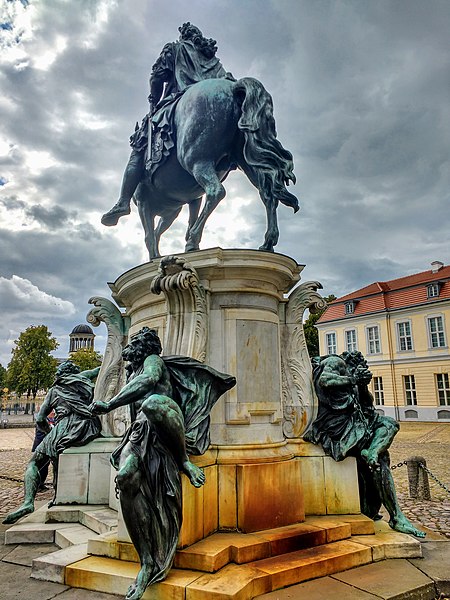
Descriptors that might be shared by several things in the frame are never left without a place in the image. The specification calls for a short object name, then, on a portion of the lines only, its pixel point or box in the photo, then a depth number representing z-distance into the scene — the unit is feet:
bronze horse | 15.70
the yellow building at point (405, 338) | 95.81
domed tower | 260.21
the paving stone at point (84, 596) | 9.19
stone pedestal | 12.07
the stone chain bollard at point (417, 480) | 22.65
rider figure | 17.95
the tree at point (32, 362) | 126.82
